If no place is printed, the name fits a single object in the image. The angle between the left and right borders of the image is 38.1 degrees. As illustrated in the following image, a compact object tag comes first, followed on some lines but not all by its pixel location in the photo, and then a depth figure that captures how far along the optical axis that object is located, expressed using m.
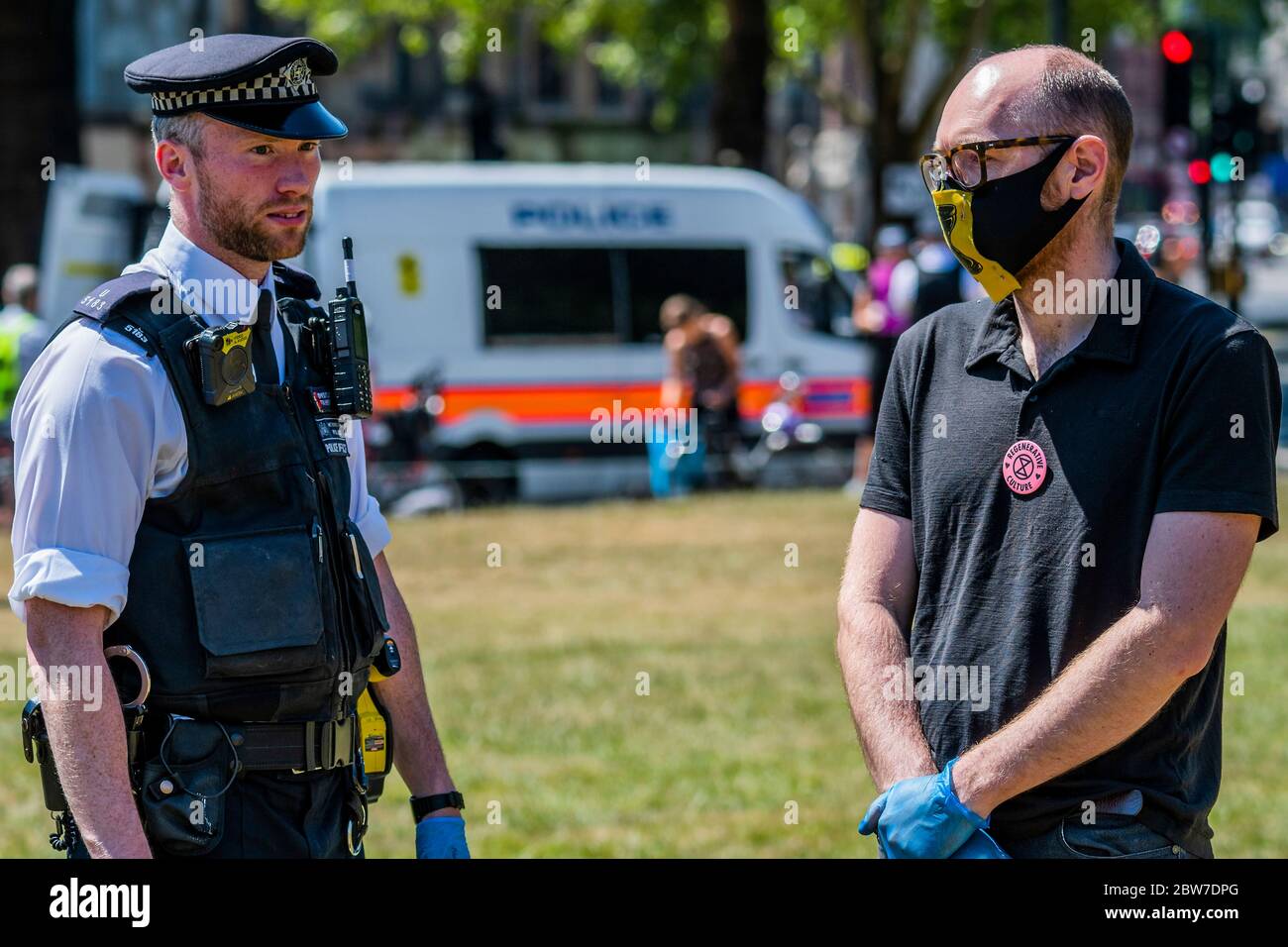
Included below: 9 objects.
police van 16.52
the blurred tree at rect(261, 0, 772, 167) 28.86
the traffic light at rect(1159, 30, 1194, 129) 13.91
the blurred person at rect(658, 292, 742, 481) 16.66
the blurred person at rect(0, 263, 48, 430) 15.47
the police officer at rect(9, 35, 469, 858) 2.81
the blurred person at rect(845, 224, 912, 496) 16.34
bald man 2.79
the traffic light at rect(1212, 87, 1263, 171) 14.57
